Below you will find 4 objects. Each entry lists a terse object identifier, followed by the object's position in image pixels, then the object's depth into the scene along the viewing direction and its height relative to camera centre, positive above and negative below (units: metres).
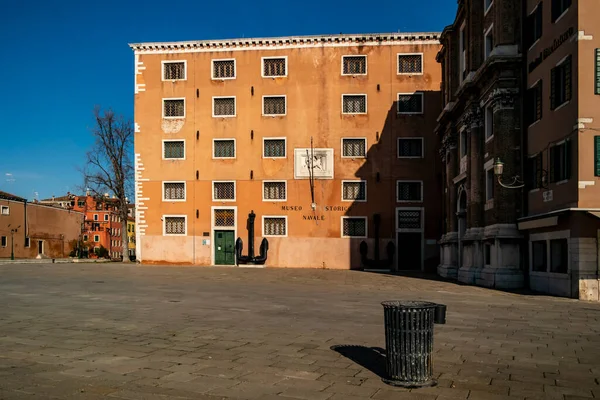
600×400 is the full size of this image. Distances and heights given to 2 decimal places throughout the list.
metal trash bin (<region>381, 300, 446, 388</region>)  6.84 -1.40
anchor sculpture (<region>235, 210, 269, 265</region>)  39.56 -1.75
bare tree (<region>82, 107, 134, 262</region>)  51.38 +4.75
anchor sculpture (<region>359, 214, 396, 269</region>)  38.31 -2.07
